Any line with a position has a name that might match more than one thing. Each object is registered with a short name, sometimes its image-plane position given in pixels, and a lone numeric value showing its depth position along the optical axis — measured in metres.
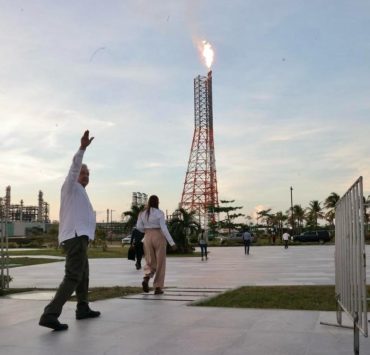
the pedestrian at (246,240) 31.89
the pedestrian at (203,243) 25.52
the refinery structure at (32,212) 127.32
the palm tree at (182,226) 30.95
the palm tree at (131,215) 33.16
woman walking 9.02
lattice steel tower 87.78
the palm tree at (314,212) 94.94
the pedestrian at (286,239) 41.78
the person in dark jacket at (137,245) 16.44
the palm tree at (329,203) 88.03
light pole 76.98
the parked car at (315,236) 57.31
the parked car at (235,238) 57.96
